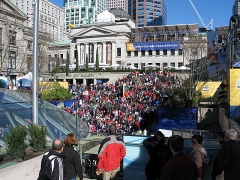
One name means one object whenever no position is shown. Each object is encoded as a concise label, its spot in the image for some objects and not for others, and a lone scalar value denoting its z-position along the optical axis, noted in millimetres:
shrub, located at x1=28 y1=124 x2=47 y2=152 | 7613
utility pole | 8195
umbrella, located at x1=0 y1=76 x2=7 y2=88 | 23175
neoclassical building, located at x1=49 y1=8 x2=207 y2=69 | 62719
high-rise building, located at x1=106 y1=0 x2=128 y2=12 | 193162
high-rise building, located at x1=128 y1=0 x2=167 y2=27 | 159500
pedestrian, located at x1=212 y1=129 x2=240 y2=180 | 4129
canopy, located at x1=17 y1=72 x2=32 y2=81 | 29270
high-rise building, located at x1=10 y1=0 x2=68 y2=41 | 99750
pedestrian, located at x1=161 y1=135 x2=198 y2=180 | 3359
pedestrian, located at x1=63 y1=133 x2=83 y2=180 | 4727
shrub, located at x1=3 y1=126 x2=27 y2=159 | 6844
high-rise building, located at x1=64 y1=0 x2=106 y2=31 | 150375
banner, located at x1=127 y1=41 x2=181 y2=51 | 61378
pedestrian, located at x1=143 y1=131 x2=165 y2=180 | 5414
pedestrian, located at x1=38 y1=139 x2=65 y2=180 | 4090
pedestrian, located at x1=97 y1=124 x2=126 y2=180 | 5281
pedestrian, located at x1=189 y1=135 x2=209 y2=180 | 4574
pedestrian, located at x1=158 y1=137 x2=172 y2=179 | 4762
